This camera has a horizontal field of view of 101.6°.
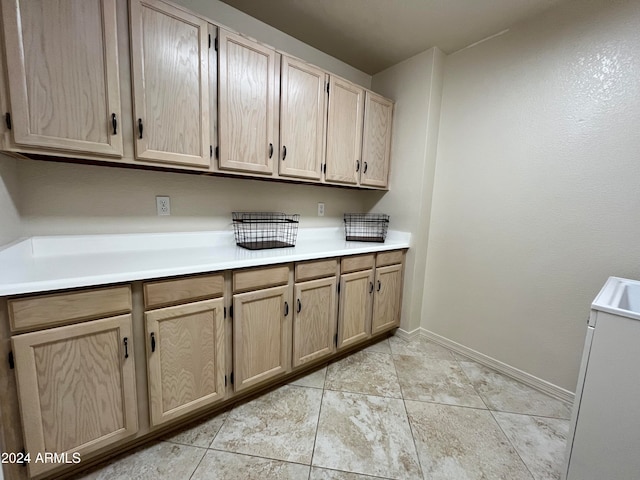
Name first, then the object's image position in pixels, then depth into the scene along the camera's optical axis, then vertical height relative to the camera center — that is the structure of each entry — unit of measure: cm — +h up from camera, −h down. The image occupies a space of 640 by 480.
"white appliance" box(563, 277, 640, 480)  89 -64
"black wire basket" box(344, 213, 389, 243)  246 -16
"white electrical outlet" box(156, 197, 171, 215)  158 -2
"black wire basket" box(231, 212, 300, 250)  188 -19
